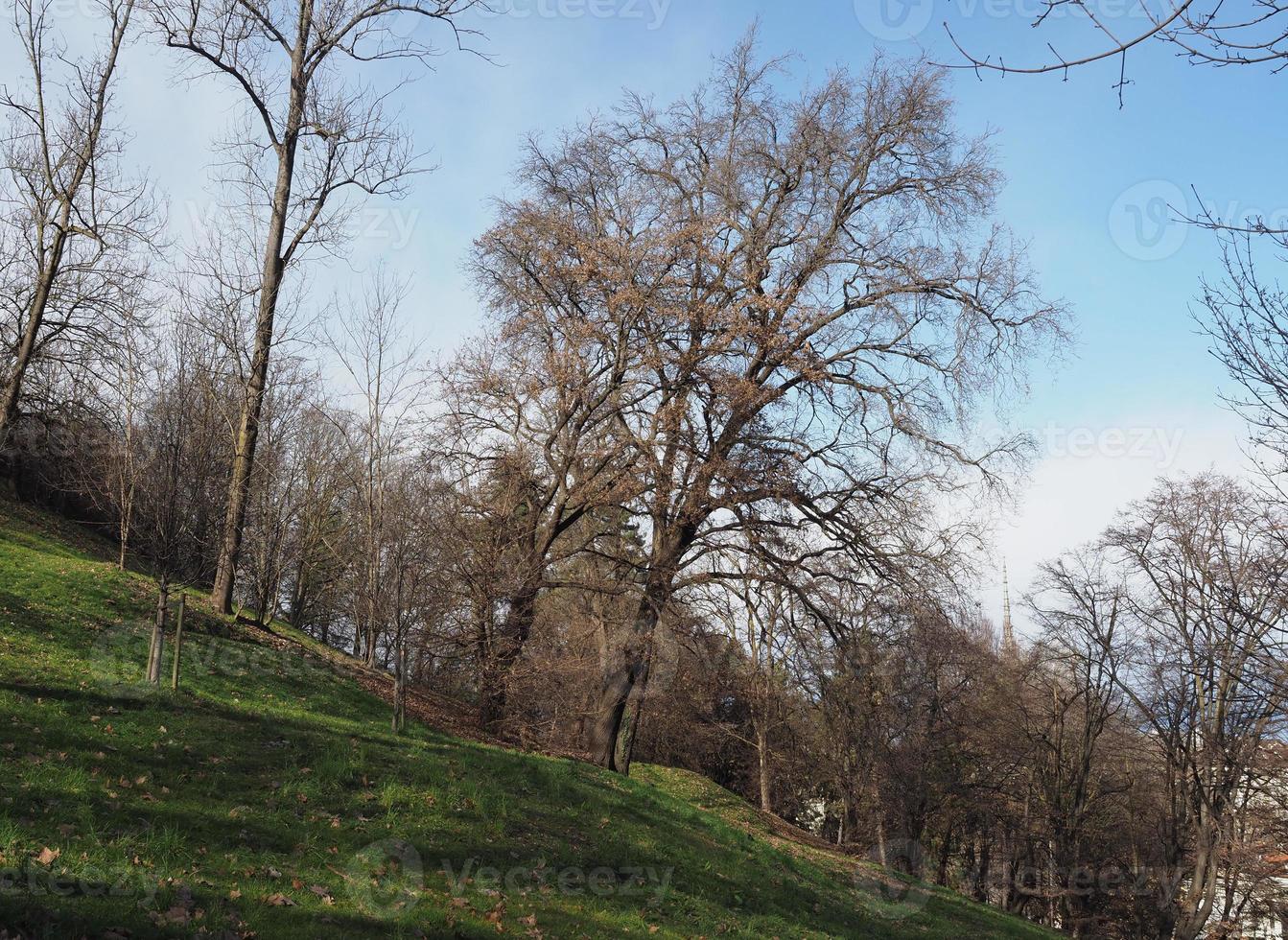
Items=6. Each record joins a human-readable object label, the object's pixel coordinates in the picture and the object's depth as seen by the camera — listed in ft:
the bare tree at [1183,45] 11.65
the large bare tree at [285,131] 49.06
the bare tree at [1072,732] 87.45
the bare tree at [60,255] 56.29
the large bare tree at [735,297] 49.11
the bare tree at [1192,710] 68.64
